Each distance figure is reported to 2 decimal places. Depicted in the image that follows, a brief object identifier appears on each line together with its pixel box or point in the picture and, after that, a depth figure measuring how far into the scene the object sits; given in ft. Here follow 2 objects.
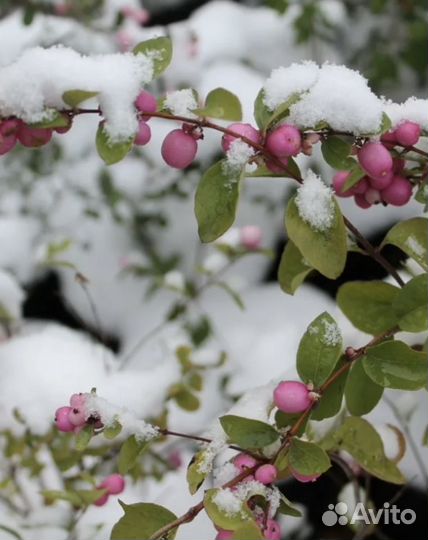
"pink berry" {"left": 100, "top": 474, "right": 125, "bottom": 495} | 3.17
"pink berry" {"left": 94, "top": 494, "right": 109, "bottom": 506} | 3.16
